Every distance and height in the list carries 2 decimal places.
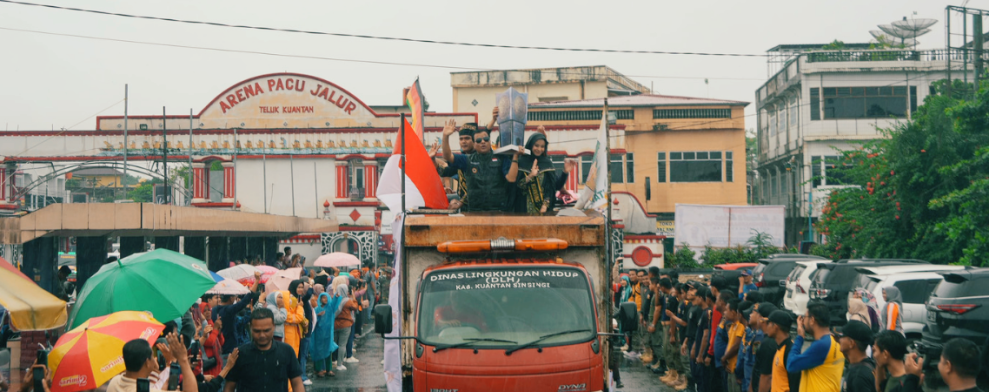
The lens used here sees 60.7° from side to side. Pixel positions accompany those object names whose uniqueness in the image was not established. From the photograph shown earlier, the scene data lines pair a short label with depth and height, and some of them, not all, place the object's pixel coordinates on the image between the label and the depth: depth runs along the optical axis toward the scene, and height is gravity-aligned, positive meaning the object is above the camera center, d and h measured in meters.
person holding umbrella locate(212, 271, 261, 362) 10.73 -1.43
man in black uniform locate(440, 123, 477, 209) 10.63 +0.71
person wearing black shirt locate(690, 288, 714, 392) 10.34 -1.72
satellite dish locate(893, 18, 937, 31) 43.97 +9.15
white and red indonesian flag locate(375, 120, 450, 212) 9.59 +0.29
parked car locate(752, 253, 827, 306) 22.45 -1.99
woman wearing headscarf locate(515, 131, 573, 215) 10.12 +0.31
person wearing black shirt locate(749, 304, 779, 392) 7.62 -1.44
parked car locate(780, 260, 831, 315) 19.19 -2.00
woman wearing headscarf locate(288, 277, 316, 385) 12.07 -1.56
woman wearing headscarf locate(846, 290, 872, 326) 10.27 -1.33
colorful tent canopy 7.32 -0.85
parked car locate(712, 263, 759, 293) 23.60 -2.26
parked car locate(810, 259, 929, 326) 17.20 -1.71
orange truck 7.29 -0.93
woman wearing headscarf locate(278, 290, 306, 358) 11.76 -1.55
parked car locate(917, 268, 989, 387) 12.00 -1.59
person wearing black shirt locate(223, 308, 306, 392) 6.31 -1.19
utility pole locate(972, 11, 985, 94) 23.38 +4.59
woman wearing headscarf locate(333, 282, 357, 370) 14.44 -1.98
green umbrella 8.01 -0.80
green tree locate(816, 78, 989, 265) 19.33 +0.32
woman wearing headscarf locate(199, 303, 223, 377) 9.66 -1.67
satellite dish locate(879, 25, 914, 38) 44.68 +8.88
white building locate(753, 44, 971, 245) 40.25 +4.97
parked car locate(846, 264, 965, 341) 14.42 -1.58
